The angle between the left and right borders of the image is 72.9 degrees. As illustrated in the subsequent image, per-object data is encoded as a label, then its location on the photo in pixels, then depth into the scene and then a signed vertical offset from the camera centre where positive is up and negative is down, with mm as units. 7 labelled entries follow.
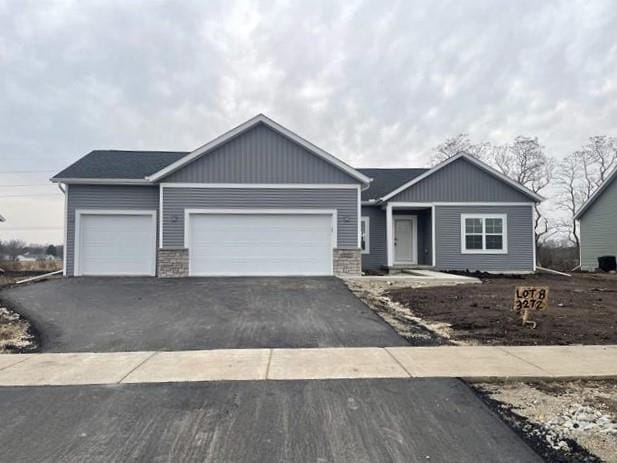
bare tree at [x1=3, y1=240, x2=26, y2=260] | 34250 -172
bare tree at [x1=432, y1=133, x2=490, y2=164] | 36062 +8631
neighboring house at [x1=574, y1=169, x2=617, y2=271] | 21391 +1167
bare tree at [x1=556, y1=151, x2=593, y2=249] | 34781 +5086
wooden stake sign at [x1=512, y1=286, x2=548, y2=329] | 7082 -902
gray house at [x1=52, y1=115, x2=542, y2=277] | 14336 +1204
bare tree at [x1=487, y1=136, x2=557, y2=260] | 33938 +6713
